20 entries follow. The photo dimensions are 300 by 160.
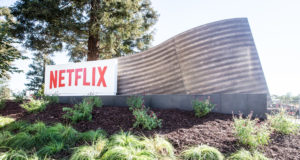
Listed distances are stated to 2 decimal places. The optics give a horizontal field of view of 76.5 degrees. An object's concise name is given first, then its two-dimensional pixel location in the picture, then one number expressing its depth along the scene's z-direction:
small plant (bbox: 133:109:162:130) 3.92
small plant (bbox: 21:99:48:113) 5.83
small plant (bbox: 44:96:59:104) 7.13
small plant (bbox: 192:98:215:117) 4.59
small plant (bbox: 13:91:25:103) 7.76
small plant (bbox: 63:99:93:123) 4.72
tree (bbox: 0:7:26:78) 6.50
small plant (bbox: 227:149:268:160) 2.63
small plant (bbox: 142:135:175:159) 2.74
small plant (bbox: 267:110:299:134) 3.76
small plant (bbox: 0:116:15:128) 4.94
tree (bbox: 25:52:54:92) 23.64
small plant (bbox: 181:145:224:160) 2.67
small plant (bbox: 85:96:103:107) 6.05
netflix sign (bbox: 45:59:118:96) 7.26
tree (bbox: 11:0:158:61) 9.18
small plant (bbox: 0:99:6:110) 6.99
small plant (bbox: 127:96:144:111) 5.47
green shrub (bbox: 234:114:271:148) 3.08
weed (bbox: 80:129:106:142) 3.47
